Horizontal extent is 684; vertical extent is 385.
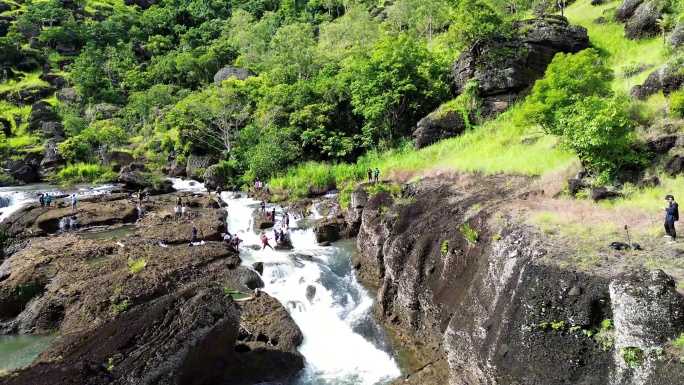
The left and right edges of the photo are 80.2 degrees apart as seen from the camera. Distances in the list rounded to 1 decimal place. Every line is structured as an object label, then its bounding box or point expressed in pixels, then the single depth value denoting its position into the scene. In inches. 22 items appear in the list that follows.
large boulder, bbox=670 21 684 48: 892.5
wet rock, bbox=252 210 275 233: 1106.1
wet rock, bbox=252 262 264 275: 840.3
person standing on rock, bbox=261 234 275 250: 969.9
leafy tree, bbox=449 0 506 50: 1406.3
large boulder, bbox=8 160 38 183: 1969.2
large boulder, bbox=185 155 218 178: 1865.2
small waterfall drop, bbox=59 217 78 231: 1144.8
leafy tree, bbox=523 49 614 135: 797.9
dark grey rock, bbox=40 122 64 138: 2566.4
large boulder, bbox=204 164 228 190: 1673.2
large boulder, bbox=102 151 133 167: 2142.0
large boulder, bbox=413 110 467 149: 1411.2
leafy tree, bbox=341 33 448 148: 1530.5
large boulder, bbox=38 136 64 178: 2110.6
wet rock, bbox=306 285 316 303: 764.0
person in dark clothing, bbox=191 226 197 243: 981.2
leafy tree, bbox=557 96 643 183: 634.8
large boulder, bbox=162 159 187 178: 1973.4
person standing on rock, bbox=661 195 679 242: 461.1
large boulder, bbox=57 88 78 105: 3016.7
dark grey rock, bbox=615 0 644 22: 1355.8
